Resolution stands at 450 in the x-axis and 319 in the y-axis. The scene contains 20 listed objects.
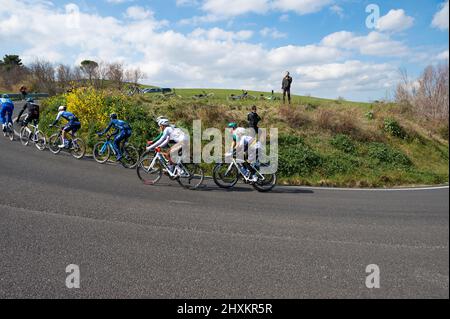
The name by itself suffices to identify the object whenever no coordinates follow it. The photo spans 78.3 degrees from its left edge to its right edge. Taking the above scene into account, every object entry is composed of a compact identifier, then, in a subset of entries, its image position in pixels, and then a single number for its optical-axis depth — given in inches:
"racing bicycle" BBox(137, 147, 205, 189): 343.9
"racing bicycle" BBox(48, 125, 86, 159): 434.3
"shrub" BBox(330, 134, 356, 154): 618.9
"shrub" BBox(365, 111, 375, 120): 837.2
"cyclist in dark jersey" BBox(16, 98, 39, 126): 485.7
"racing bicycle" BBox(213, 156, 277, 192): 356.5
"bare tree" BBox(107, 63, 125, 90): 1044.3
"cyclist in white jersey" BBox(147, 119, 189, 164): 338.6
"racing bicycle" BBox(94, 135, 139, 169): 416.0
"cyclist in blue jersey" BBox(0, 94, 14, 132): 505.4
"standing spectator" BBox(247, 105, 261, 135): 563.6
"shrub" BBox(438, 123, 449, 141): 644.5
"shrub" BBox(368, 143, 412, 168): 581.3
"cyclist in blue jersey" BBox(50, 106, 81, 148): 435.8
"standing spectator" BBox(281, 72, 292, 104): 765.3
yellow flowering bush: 556.7
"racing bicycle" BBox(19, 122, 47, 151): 467.8
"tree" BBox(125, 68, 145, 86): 1099.2
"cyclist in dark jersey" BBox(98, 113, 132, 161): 403.9
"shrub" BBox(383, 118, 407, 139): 750.5
